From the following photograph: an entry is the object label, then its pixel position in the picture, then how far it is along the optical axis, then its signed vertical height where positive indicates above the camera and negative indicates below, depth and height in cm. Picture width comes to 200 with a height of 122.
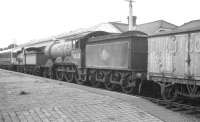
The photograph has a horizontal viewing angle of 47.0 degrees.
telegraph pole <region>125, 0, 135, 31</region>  2577 +553
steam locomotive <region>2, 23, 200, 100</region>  761 +8
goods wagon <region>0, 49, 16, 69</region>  3236 +66
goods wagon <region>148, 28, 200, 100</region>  733 +3
